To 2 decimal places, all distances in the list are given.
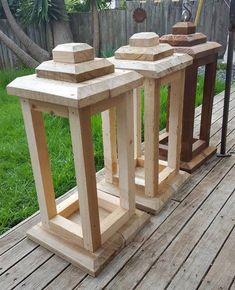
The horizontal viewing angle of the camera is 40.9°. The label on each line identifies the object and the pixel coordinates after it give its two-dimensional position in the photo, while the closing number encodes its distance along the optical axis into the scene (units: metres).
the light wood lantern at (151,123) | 1.56
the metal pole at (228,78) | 2.01
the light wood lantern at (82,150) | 1.17
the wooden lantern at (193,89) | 1.94
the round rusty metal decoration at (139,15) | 5.07
